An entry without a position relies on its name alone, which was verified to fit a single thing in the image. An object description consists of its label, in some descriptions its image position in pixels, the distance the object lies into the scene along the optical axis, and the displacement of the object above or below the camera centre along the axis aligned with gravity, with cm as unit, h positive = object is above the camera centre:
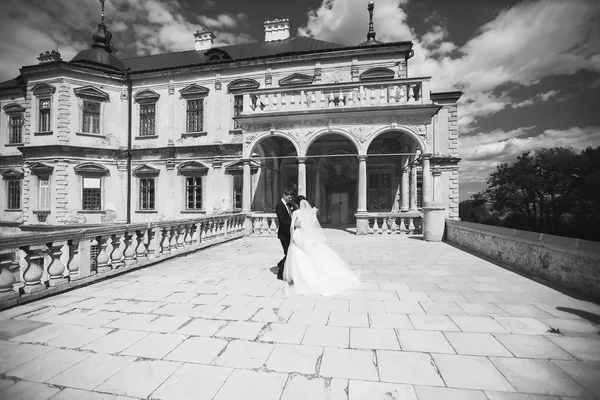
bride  457 -112
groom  564 -36
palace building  1716 +400
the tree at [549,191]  2806 +172
